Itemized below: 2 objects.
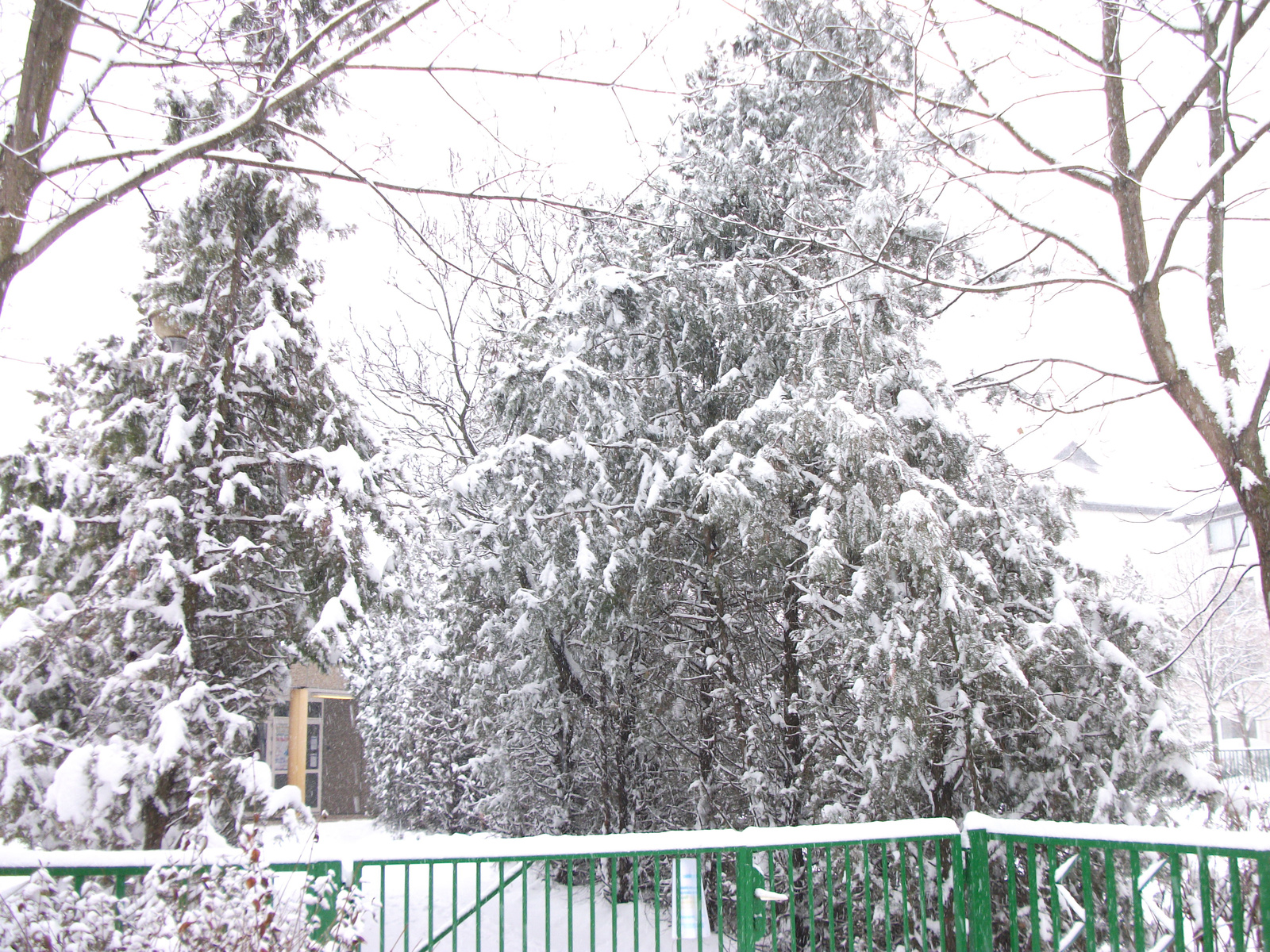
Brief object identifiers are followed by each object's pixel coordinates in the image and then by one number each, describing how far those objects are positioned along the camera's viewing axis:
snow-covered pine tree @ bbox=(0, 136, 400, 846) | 6.46
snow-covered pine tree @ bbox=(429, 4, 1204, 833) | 6.05
